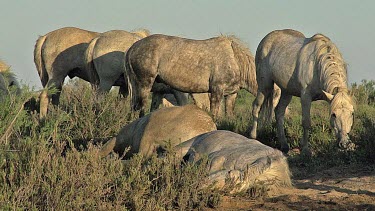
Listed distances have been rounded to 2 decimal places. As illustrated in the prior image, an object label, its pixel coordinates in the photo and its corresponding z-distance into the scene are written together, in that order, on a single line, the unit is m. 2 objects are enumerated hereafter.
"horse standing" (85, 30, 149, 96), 29.95
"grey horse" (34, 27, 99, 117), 31.31
